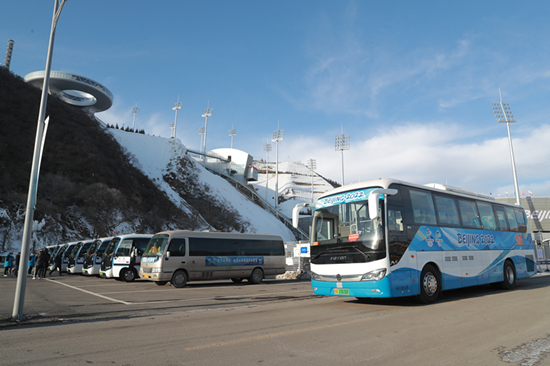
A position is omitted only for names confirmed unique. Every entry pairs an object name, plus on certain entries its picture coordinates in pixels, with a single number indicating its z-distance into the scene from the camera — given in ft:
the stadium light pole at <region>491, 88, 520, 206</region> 114.73
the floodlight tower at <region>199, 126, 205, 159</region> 333.66
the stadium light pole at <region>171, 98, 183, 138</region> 311.56
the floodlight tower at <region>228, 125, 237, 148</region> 351.05
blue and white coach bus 29.55
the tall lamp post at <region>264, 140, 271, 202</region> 352.57
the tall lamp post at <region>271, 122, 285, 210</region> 291.99
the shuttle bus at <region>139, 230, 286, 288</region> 55.35
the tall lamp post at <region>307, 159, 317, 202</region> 404.16
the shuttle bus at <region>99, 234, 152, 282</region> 67.41
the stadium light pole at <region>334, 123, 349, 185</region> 211.18
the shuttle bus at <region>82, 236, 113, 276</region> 77.05
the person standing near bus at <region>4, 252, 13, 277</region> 77.95
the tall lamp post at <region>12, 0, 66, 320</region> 25.02
